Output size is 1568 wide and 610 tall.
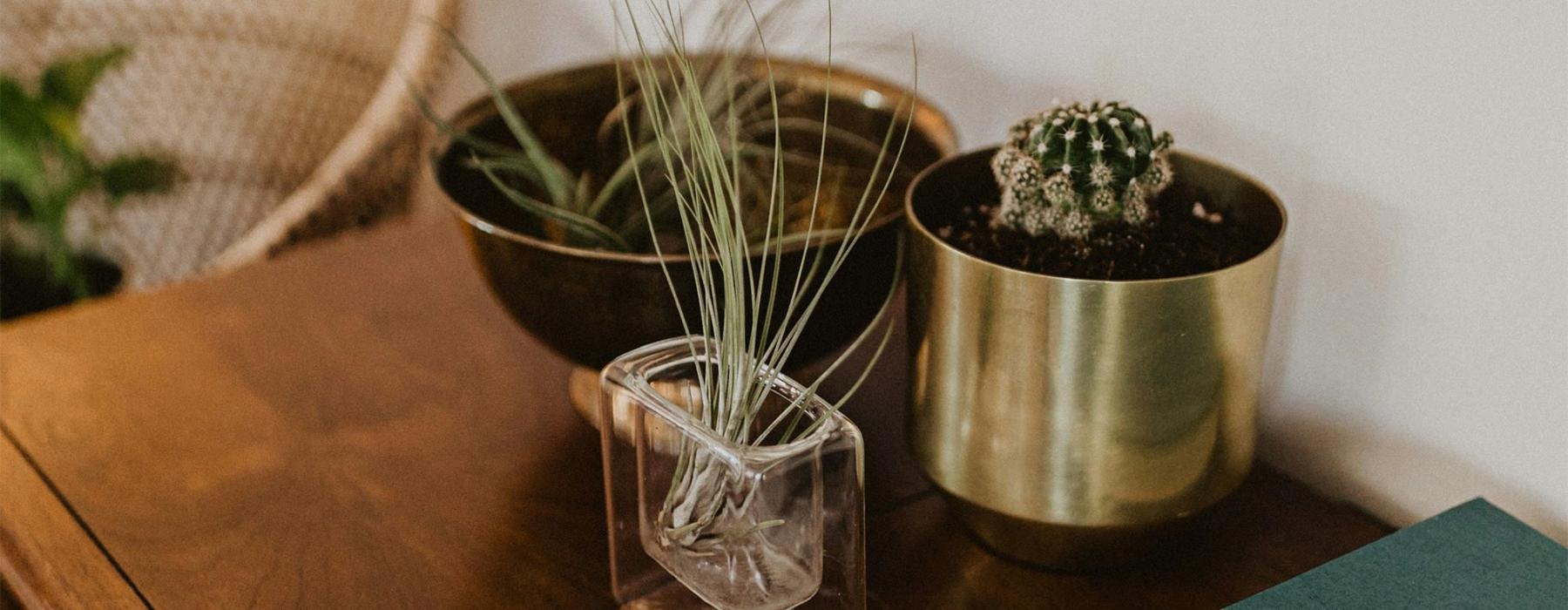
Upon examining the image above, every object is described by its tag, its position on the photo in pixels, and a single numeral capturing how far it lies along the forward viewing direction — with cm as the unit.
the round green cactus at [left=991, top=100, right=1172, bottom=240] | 53
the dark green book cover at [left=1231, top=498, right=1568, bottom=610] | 50
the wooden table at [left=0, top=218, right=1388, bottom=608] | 61
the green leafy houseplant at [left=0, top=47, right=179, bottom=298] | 132
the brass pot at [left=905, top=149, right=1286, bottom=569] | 51
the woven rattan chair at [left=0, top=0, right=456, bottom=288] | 138
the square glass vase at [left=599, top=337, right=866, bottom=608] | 51
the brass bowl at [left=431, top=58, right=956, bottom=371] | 63
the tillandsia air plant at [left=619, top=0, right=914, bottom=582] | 52
